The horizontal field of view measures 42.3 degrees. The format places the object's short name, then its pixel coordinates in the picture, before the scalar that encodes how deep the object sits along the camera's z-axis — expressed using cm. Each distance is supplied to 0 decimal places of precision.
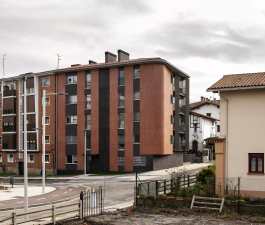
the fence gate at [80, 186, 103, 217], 1692
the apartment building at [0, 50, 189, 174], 4894
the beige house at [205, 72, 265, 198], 2095
